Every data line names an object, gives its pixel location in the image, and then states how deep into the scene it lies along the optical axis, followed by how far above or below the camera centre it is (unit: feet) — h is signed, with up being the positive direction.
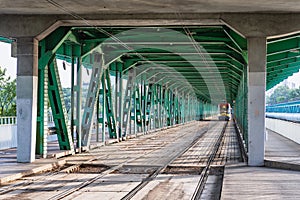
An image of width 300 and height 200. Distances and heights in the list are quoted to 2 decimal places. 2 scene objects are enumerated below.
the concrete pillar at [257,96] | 50.90 +1.43
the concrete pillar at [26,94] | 52.49 +1.50
